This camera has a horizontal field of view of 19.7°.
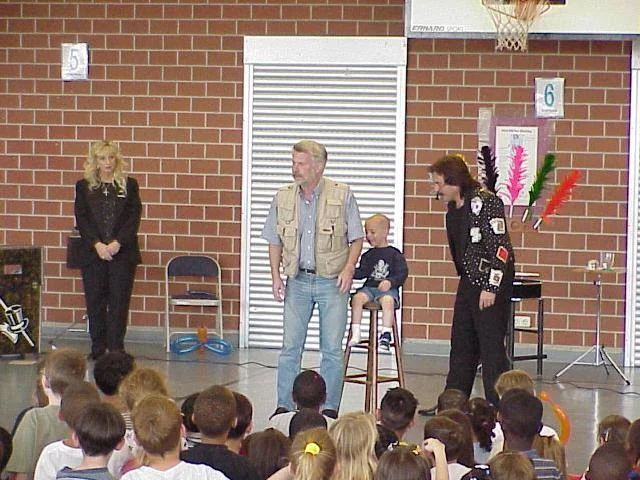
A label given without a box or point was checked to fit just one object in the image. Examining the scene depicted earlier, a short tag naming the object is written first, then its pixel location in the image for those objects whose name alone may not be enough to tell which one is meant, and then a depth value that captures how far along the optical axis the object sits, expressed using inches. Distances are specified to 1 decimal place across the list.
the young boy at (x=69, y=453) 249.6
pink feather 600.7
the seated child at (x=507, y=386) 302.7
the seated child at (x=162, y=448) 227.6
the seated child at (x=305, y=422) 273.3
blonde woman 546.5
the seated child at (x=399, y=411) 295.8
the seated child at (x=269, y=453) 258.9
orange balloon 393.3
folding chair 608.8
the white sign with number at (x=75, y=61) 633.2
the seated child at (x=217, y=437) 241.8
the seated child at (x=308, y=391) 307.0
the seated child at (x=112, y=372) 319.3
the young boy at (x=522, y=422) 261.3
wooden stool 434.9
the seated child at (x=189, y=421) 275.0
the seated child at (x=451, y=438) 259.6
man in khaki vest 425.8
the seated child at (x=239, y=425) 275.2
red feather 583.4
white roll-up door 616.0
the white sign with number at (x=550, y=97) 600.7
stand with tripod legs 560.9
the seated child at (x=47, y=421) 273.3
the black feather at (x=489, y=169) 540.8
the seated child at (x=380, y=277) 448.6
